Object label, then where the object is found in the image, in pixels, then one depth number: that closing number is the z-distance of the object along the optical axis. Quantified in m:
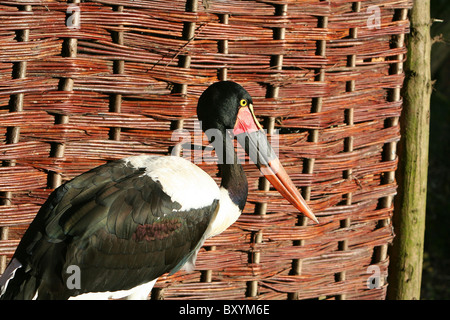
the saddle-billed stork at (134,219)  4.67
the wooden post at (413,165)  7.37
